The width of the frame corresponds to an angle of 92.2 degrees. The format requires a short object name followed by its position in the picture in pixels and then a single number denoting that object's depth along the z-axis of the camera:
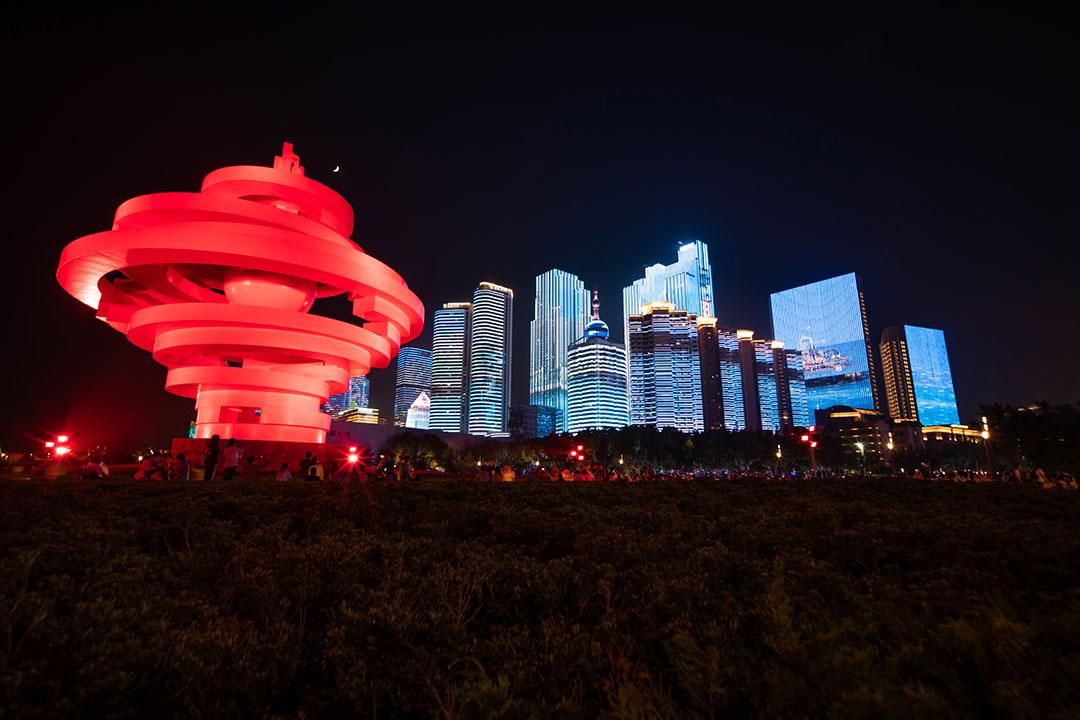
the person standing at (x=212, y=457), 19.79
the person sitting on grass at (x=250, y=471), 21.47
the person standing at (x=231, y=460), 19.45
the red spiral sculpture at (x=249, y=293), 30.06
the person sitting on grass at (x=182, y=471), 19.81
